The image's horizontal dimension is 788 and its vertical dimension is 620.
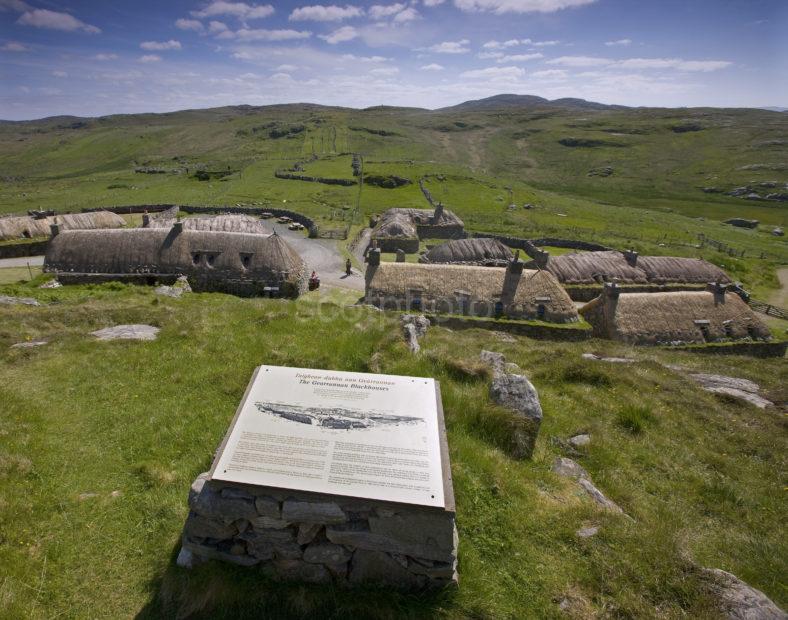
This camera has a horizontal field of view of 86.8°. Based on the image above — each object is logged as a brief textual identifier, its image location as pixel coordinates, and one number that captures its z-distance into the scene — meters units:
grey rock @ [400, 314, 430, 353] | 14.91
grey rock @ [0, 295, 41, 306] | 23.76
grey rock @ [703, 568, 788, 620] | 6.13
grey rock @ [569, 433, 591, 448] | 11.37
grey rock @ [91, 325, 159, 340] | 15.90
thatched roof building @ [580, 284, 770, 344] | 32.06
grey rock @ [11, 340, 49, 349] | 15.09
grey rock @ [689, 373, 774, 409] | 17.92
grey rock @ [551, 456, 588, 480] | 9.89
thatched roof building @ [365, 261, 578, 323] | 32.09
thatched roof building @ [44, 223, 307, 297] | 37.59
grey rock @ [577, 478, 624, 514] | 8.93
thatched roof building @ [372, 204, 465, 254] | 60.41
